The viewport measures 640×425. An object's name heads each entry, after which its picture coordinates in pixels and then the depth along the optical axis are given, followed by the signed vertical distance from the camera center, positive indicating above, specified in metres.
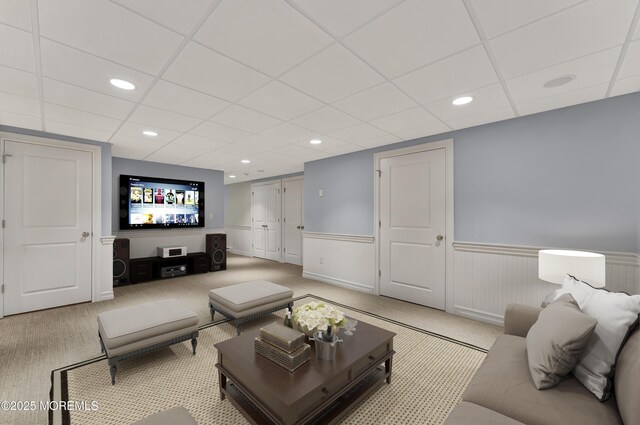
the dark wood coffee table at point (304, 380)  1.49 -1.01
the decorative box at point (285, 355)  1.68 -0.90
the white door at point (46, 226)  3.55 -0.15
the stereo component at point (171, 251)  5.50 -0.74
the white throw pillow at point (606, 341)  1.28 -0.62
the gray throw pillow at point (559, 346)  1.30 -0.66
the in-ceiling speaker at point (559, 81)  2.24 +1.13
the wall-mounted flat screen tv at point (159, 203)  5.30 +0.26
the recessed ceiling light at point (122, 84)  2.23 +1.11
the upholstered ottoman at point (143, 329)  2.15 -0.96
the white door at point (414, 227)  3.83 -0.19
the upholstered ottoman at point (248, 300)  2.95 -0.98
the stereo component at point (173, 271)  5.46 -1.14
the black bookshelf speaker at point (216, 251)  6.18 -0.83
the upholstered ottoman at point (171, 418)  1.15 -0.89
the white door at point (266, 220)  7.70 -0.16
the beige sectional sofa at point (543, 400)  1.13 -0.86
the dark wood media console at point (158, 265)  5.16 -1.02
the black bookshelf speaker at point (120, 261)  4.86 -0.82
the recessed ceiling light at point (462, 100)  2.65 +1.13
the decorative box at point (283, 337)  1.72 -0.80
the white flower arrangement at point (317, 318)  1.77 -0.69
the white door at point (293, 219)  7.07 -0.12
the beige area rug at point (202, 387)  1.80 -1.33
